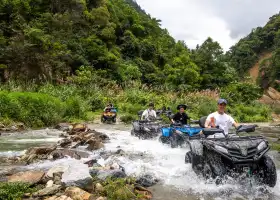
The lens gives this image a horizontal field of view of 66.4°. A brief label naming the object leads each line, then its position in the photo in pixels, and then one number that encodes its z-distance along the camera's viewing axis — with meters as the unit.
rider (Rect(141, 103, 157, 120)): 8.51
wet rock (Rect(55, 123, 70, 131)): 10.37
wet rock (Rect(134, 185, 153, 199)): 3.58
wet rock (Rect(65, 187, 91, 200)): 3.36
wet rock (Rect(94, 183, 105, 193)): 3.59
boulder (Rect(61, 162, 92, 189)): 3.66
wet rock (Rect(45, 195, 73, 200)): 3.19
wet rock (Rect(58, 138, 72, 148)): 6.84
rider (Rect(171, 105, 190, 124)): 6.96
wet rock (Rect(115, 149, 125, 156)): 6.07
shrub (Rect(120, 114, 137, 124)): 13.75
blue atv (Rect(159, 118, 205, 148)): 5.68
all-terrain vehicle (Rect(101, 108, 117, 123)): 12.77
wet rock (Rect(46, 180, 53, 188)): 3.65
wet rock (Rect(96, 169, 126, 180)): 3.98
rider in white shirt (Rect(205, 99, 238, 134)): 4.58
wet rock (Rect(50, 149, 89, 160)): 5.40
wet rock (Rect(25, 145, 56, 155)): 5.60
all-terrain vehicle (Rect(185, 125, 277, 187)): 3.56
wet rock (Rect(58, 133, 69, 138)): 8.61
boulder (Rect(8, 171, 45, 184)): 3.72
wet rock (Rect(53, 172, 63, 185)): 3.74
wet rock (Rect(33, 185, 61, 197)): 3.33
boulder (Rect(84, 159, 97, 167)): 4.83
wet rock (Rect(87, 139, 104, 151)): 6.53
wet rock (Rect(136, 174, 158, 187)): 4.03
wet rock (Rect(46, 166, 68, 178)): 4.04
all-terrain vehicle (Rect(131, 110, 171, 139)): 7.51
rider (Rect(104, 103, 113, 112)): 12.83
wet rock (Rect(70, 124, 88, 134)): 9.19
